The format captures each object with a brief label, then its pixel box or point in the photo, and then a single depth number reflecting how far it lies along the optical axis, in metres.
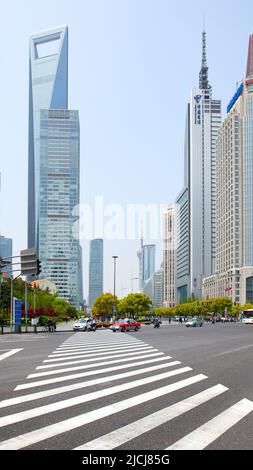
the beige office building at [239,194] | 154.25
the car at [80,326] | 48.59
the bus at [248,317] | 80.12
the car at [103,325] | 64.44
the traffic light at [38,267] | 34.62
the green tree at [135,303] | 113.62
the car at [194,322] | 62.25
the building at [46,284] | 165.40
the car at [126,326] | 48.03
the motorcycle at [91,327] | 49.32
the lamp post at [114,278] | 76.90
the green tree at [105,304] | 122.75
